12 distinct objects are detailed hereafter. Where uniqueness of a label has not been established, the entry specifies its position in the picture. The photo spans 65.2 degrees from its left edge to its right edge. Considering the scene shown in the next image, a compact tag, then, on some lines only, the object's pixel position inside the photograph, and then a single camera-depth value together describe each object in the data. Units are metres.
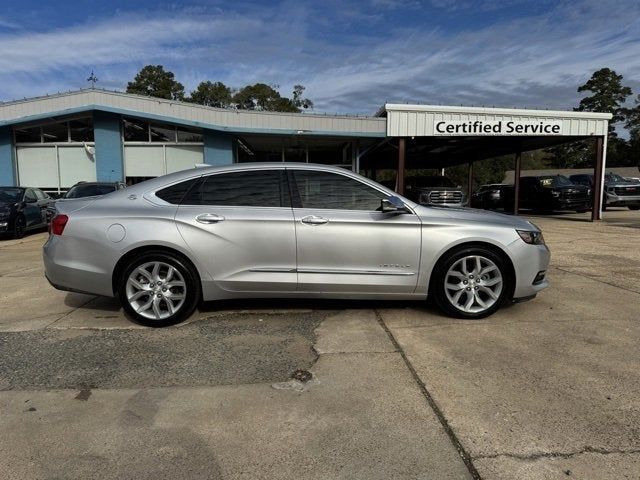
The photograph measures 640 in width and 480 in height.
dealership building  16.05
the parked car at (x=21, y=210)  12.86
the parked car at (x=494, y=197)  24.08
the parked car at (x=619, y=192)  23.56
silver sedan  4.83
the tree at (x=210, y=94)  68.56
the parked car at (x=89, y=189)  12.88
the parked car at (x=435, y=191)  15.69
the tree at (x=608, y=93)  73.12
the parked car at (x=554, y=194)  20.39
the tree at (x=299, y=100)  72.21
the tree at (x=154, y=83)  67.12
